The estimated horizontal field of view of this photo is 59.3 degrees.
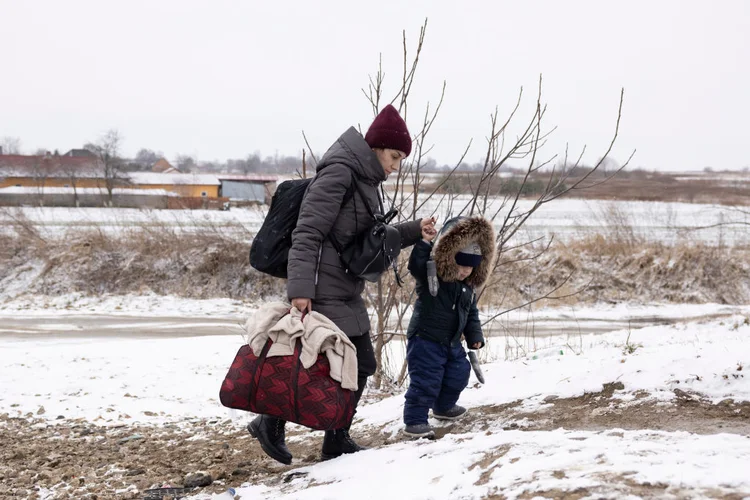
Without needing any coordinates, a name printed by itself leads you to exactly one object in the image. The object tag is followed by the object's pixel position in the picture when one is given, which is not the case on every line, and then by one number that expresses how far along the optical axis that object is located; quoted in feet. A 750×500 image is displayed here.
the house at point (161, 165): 232.12
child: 12.80
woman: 10.62
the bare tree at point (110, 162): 134.51
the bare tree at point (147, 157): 257.30
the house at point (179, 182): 143.28
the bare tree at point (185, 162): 268.45
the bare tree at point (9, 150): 225.93
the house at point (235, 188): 153.89
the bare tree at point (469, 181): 17.35
